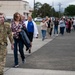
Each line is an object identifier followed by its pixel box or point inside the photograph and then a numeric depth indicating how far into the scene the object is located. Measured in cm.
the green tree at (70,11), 9317
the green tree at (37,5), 9254
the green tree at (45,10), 8734
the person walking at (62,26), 2087
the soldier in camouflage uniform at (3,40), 500
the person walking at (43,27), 1497
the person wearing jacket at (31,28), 924
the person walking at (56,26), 2048
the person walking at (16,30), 683
